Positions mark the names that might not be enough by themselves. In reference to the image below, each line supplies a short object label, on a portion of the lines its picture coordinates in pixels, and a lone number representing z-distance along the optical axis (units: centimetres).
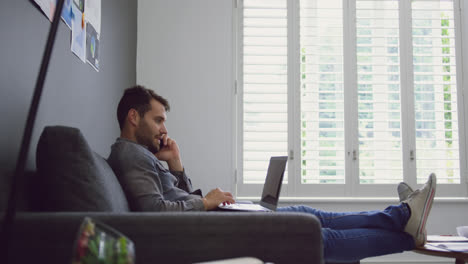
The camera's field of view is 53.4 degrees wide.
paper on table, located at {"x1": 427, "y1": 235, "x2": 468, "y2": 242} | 219
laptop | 215
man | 170
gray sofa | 110
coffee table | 191
